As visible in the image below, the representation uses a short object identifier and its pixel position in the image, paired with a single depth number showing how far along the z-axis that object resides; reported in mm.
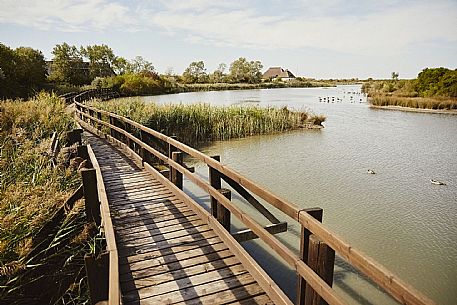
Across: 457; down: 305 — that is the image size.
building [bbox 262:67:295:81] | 103438
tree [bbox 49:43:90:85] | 41375
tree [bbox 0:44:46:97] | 21573
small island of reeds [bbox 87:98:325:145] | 14516
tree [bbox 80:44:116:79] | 54331
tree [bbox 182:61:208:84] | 75000
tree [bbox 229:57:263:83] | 79875
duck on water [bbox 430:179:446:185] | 8969
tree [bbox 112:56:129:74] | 63969
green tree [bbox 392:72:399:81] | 49031
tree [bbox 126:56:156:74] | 71812
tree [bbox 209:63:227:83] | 79188
